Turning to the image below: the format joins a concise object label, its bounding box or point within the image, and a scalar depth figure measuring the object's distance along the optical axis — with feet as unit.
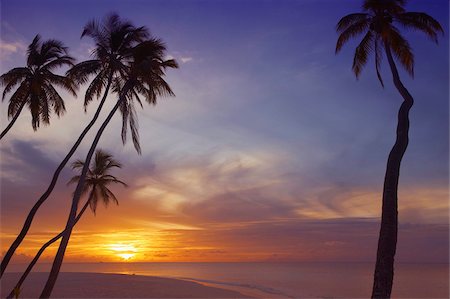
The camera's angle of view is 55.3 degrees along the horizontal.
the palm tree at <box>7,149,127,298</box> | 95.43
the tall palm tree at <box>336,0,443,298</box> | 42.01
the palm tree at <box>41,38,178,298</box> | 63.57
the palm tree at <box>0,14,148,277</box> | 66.54
